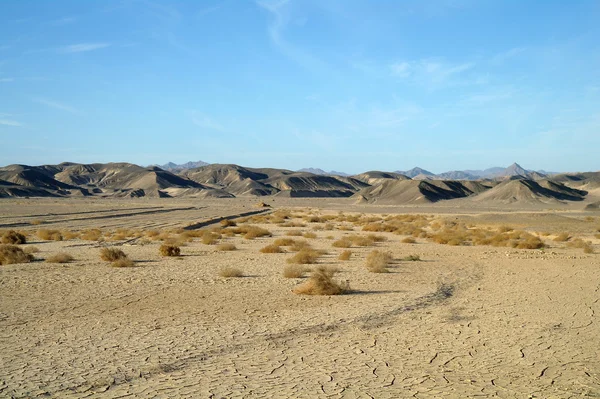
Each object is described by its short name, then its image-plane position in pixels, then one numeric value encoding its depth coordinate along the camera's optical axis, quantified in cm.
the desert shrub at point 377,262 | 1980
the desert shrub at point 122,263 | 2066
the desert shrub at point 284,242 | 2977
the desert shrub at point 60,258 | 2150
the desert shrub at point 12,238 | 2903
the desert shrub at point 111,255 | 2194
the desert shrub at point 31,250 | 2425
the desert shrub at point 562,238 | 3412
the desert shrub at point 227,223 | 4609
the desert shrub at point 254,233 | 3484
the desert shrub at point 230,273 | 1859
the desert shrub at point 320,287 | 1544
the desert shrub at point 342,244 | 2972
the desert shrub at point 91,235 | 3270
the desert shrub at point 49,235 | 3284
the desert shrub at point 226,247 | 2722
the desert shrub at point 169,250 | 2416
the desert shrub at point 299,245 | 2741
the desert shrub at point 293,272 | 1845
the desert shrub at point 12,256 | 2114
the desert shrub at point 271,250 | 2662
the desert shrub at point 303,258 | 2208
